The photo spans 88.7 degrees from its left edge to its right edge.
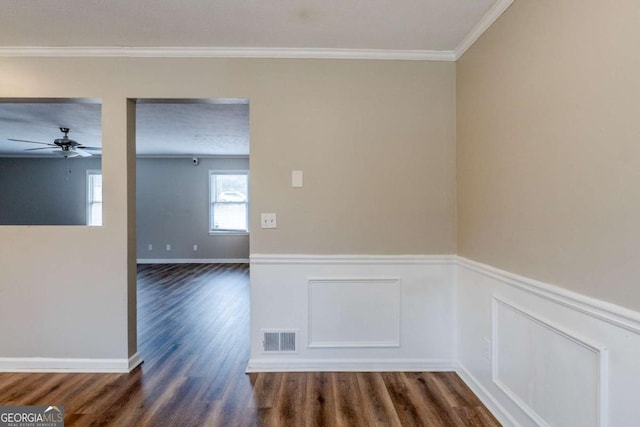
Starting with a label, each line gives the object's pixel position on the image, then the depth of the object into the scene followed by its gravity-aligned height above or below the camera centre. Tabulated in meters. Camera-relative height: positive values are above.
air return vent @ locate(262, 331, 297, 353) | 2.44 -0.95
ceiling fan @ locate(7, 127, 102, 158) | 4.62 +0.98
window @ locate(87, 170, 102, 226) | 7.57 +0.39
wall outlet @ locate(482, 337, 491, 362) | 2.01 -0.85
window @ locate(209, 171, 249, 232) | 7.47 +0.30
